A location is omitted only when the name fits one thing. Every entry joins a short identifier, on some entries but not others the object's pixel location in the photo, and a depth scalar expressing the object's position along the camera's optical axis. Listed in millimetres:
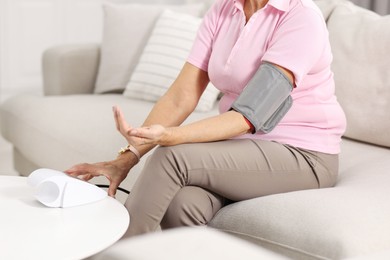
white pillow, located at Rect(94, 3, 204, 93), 2995
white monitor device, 1751
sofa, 1785
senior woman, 1850
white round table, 1557
